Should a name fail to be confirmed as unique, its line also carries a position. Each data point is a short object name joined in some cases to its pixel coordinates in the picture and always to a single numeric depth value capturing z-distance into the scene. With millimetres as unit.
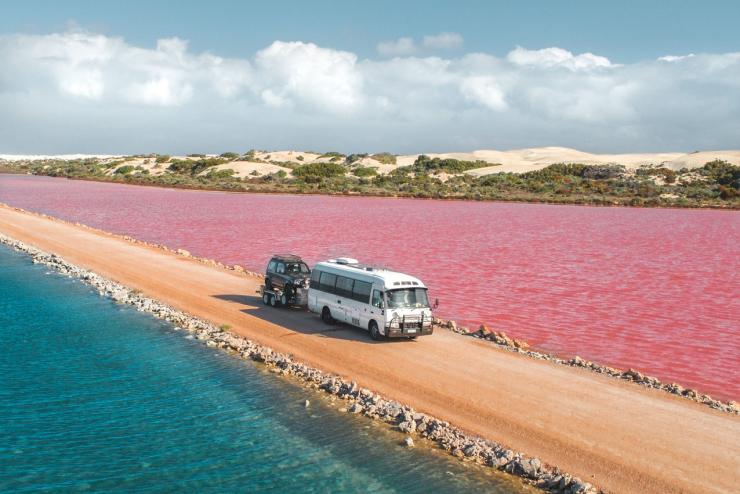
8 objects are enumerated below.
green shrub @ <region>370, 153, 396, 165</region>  194238
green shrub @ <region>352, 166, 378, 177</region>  167375
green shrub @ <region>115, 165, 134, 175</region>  187625
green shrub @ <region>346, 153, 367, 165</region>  193600
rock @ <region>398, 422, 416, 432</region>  16969
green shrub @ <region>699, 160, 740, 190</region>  128188
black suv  28844
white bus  23594
